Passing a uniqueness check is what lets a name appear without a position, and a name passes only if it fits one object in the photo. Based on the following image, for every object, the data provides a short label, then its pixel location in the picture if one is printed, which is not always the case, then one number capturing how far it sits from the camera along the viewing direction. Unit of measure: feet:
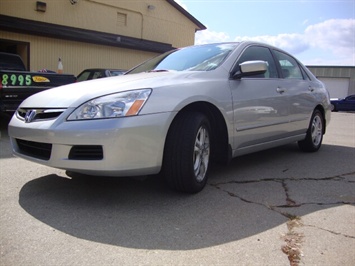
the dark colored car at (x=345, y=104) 88.69
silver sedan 9.80
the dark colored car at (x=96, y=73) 36.09
